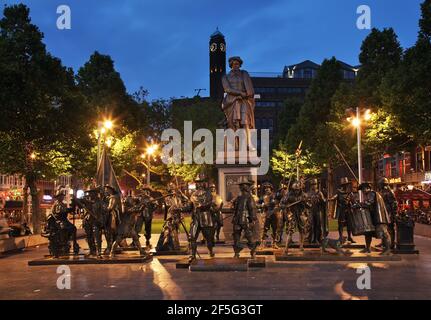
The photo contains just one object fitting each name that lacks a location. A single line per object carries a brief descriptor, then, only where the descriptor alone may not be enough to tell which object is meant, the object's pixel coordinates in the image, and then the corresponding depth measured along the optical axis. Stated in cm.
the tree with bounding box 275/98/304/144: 6353
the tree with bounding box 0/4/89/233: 2123
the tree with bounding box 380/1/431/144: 2581
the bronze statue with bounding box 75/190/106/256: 1490
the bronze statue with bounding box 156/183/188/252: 1666
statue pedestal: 1834
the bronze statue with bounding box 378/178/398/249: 1608
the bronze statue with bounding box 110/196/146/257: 1502
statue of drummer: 1488
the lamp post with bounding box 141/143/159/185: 3612
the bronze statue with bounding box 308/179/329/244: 1593
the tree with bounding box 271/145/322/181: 4953
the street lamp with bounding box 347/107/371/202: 2649
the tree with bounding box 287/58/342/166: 4534
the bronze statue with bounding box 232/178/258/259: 1337
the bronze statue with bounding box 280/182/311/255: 1532
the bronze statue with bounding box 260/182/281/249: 1766
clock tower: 13790
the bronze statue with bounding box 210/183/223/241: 1356
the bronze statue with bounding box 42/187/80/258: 1556
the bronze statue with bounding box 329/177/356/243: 1711
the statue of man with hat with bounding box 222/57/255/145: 1939
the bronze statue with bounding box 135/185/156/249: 1725
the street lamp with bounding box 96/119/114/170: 2364
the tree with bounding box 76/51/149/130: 4278
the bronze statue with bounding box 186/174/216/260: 1336
